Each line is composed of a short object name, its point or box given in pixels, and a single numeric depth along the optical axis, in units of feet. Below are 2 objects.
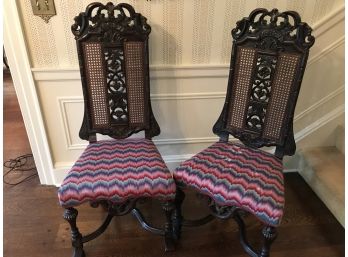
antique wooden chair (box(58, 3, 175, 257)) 4.28
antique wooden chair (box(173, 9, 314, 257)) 4.23
